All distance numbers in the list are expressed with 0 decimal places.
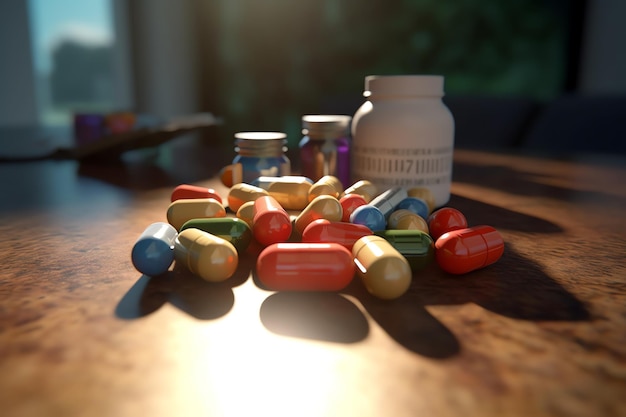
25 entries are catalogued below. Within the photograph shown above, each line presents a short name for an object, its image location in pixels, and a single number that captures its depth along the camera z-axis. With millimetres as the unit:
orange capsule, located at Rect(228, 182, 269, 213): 265
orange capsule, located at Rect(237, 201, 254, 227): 238
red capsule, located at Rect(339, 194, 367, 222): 244
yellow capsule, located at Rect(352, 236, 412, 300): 169
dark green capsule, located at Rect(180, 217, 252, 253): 208
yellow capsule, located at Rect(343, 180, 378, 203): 264
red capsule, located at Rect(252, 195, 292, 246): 213
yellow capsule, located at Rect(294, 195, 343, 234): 226
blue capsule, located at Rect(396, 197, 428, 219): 247
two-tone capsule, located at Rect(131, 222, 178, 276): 185
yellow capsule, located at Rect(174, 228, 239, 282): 180
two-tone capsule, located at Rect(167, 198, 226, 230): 237
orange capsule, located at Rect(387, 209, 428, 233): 223
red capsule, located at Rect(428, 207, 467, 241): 229
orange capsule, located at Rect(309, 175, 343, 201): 262
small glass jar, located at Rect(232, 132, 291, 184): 306
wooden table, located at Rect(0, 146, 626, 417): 118
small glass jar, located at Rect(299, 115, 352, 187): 317
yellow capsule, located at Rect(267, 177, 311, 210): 272
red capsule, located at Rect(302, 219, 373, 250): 206
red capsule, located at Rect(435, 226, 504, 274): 190
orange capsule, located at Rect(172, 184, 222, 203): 273
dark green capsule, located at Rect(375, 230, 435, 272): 193
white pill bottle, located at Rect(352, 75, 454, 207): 272
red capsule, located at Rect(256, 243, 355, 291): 174
